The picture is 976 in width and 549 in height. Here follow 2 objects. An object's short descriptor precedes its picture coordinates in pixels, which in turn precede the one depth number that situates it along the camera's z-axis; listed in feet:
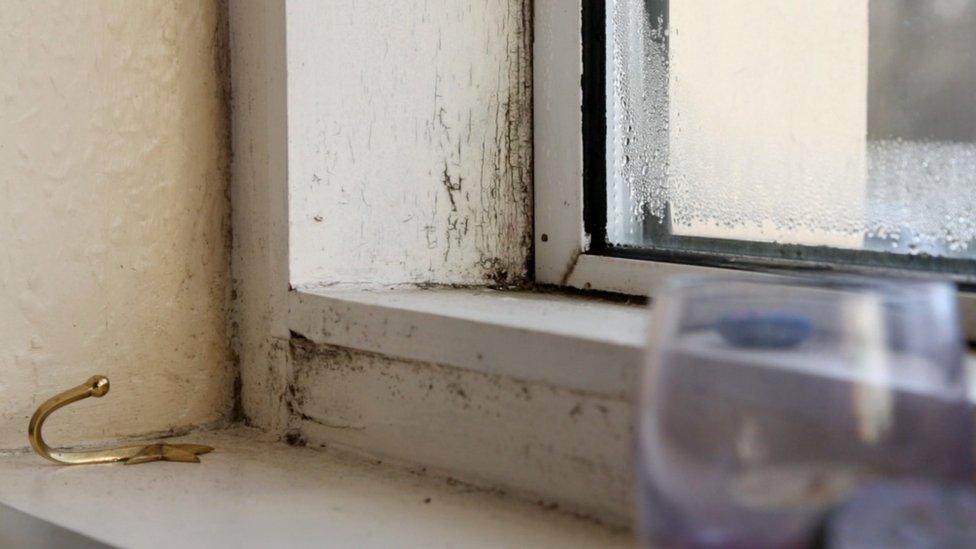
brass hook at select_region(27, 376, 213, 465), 3.75
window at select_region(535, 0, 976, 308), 3.67
